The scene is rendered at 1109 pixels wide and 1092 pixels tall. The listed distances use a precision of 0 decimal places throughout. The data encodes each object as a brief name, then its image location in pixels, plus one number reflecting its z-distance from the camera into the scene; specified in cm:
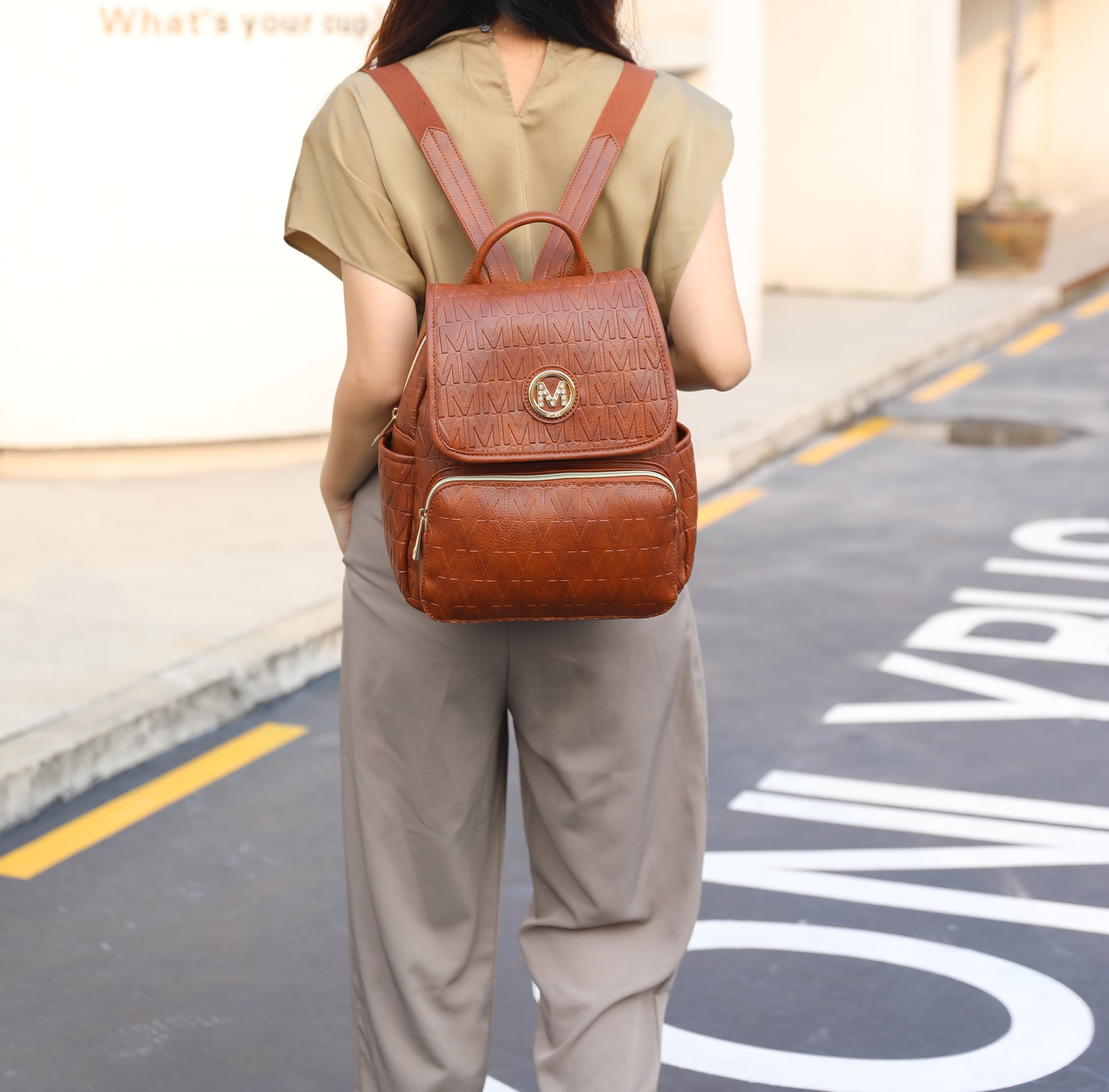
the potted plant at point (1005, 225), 1378
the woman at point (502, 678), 216
